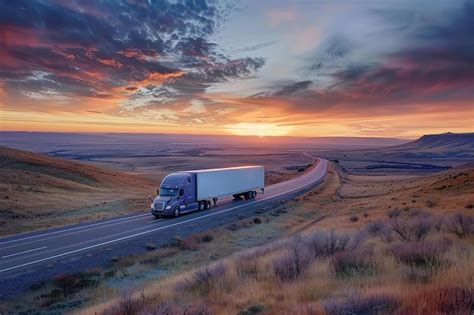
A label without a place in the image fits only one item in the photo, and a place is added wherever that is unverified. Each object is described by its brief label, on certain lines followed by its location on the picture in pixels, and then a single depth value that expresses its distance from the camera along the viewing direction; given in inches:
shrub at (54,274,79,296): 605.3
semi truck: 1310.3
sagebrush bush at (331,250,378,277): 374.3
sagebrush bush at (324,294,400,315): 238.1
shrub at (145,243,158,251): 881.6
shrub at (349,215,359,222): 1025.1
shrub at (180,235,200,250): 887.1
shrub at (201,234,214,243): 964.3
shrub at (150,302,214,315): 268.3
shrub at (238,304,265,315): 301.3
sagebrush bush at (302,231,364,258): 490.3
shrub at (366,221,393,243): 581.6
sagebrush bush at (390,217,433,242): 555.7
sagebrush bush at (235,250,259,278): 435.5
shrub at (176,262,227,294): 407.2
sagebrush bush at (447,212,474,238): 556.4
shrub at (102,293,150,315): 324.5
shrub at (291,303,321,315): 243.7
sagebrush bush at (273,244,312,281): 397.2
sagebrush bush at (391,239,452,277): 358.9
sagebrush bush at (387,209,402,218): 953.5
